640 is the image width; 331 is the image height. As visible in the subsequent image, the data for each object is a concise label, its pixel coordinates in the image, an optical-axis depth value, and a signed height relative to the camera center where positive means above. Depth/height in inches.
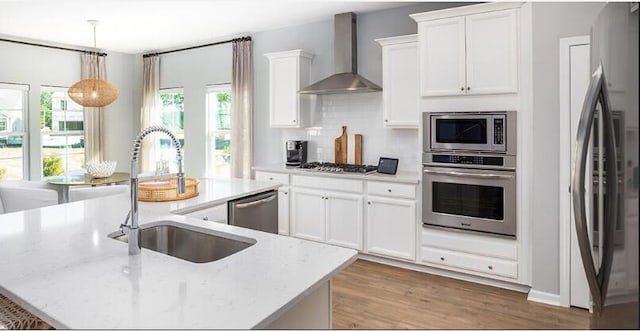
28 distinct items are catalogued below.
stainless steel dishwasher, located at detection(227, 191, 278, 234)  109.5 -15.2
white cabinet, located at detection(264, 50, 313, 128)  183.8 +31.9
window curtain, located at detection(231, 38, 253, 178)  211.2 +25.0
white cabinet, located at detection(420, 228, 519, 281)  129.5 -31.8
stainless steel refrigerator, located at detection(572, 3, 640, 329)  38.1 -1.6
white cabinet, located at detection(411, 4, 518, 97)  126.0 +33.8
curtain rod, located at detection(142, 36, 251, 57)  211.6 +63.6
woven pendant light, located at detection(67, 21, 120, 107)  185.8 +30.1
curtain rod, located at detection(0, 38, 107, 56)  210.7 +61.8
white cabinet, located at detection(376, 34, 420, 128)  152.0 +28.6
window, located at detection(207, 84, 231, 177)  231.1 +14.9
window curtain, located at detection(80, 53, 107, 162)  240.5 +21.6
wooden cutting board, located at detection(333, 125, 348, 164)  182.5 +4.6
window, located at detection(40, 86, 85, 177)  227.9 +15.2
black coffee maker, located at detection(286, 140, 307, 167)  187.3 +2.6
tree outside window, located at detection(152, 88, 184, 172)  248.2 +23.9
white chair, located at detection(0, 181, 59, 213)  155.7 -15.0
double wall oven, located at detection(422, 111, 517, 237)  127.7 -4.6
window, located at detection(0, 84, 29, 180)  212.2 +14.6
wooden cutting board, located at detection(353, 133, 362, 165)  178.9 +3.6
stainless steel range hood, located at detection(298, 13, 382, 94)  167.8 +41.6
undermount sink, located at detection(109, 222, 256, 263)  72.6 -15.7
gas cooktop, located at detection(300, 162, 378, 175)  163.3 -4.4
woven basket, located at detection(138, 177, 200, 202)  102.7 -8.6
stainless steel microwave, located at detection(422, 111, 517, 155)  127.1 +8.2
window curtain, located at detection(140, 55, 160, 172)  252.7 +40.5
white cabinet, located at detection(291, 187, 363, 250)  159.6 -24.0
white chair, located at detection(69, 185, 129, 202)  145.8 -12.3
